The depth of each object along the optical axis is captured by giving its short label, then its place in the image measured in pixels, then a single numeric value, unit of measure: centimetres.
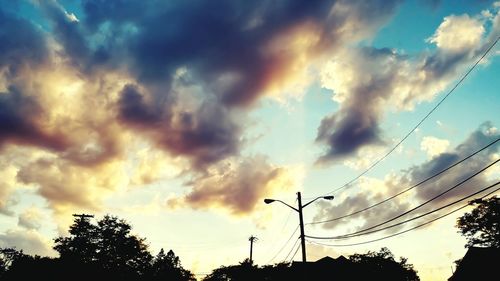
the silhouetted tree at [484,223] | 5501
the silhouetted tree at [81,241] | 7831
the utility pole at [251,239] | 6004
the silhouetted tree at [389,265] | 9469
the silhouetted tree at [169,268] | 9180
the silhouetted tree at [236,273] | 8584
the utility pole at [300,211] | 2130
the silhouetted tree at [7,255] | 7075
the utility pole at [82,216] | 7260
